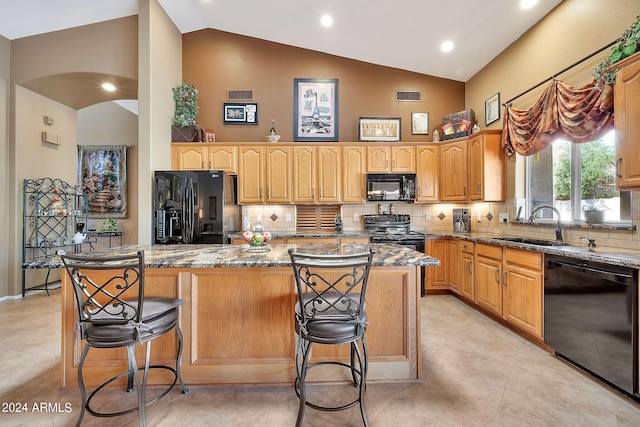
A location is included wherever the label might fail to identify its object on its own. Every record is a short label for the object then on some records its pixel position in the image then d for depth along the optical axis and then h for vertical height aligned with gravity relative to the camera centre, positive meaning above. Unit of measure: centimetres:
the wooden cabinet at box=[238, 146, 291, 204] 449 +61
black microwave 452 +39
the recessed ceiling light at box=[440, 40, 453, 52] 404 +228
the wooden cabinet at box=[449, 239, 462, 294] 405 -75
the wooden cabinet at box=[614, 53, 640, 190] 193 +59
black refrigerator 383 +6
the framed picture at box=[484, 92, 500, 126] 406 +143
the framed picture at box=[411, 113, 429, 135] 493 +149
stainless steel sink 299 -33
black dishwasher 192 -77
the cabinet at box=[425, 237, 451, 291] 429 -82
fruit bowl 241 -22
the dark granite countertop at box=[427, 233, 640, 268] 196 -32
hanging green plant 195 +109
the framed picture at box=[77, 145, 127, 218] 668 +76
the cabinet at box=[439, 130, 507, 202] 387 +59
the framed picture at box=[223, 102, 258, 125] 484 +160
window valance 240 +87
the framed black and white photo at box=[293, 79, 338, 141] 486 +167
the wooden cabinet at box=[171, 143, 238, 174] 443 +82
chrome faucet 289 -19
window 265 +31
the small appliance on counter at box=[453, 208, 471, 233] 456 -15
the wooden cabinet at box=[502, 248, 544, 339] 265 -75
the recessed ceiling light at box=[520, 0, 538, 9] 310 +218
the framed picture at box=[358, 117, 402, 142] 486 +135
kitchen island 204 -80
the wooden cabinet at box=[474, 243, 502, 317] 319 -75
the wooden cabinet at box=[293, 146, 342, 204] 451 +57
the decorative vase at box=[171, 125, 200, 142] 440 +116
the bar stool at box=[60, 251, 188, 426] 158 -61
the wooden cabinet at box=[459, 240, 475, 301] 371 -75
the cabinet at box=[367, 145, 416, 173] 455 +81
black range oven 421 -29
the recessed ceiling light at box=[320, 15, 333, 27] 400 +261
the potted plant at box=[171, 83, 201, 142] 440 +146
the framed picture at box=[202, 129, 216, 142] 456 +117
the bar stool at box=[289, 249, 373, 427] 156 -58
